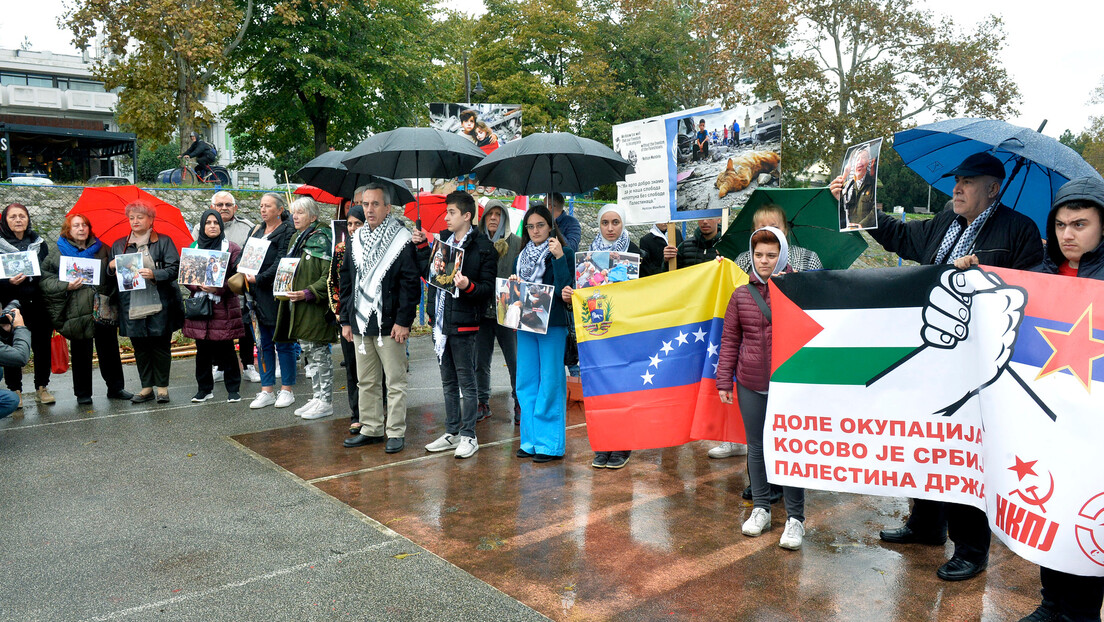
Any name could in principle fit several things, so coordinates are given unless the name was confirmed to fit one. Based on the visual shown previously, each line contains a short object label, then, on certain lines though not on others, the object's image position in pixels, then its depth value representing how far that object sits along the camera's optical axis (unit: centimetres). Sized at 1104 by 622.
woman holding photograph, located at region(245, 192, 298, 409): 765
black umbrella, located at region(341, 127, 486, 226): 611
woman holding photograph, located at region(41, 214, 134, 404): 793
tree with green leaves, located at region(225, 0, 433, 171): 2572
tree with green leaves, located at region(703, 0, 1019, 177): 2533
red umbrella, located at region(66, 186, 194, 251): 810
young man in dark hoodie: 315
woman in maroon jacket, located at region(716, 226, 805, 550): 437
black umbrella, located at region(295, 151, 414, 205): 766
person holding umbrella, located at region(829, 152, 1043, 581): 386
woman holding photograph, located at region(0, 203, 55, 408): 768
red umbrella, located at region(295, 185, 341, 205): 1023
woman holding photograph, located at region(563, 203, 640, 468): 639
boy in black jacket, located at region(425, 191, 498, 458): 595
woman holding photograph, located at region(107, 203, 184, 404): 784
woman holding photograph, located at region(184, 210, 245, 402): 787
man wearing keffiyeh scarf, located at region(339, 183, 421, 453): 607
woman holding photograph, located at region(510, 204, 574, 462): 582
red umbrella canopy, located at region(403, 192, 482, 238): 1096
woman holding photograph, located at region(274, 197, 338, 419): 721
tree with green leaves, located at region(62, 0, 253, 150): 1914
